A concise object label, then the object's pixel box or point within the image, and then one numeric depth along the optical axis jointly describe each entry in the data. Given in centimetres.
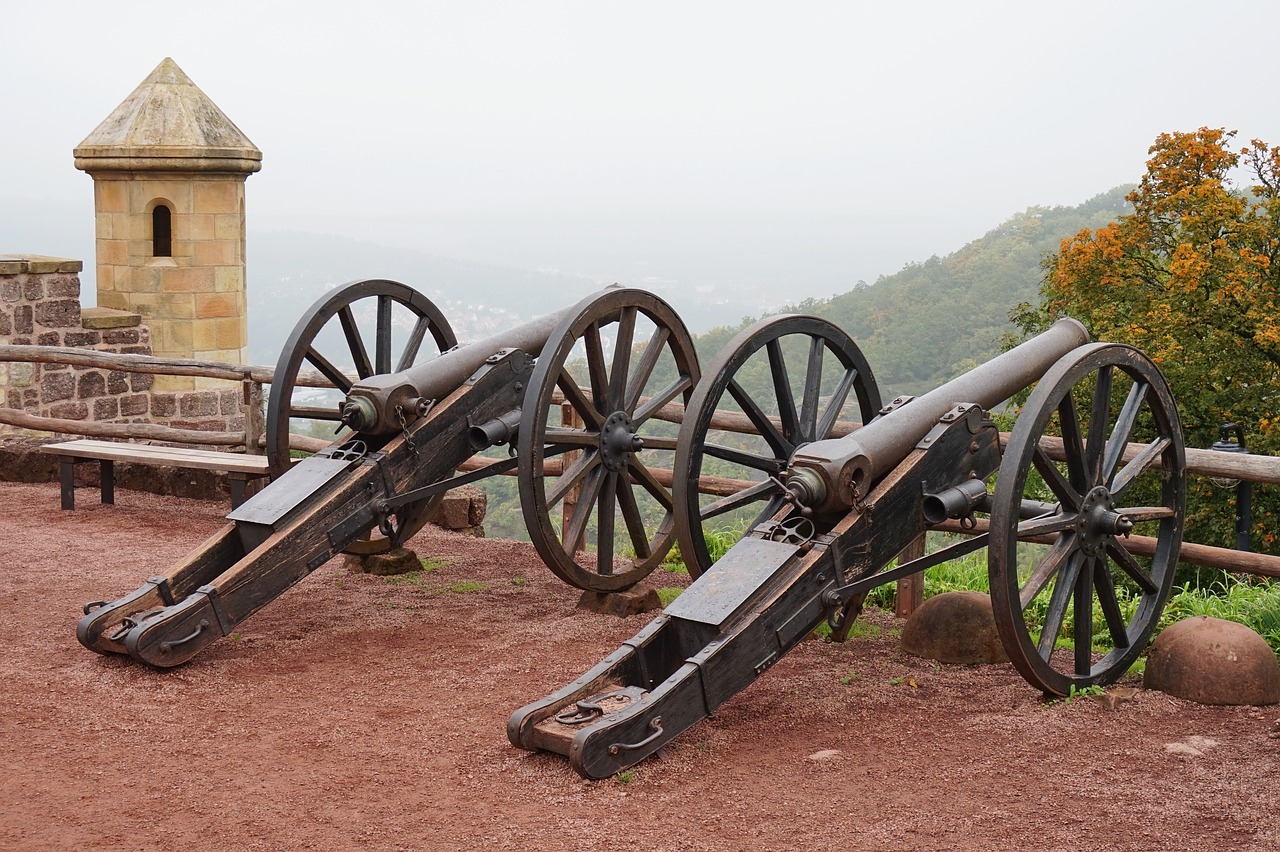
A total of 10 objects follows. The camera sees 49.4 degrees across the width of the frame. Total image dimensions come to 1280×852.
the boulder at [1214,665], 420
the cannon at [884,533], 376
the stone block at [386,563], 604
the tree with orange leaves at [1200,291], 1279
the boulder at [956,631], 471
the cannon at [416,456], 462
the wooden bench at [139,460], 677
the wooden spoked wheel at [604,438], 485
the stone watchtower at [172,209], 1091
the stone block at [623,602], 539
